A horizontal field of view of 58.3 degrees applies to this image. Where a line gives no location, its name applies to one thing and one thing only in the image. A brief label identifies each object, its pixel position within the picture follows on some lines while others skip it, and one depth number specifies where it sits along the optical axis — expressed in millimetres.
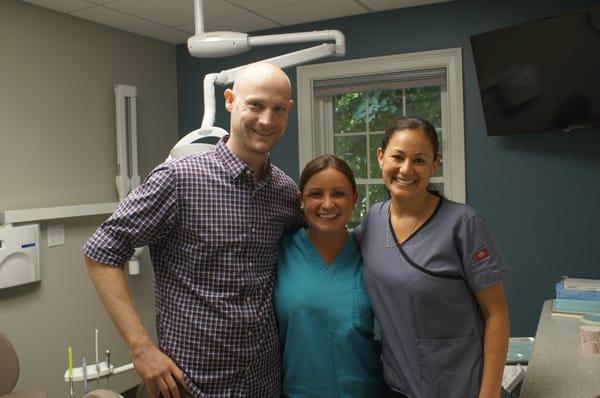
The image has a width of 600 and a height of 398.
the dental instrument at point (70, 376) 2035
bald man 1329
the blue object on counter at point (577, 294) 2291
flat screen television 2428
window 3107
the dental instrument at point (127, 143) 3320
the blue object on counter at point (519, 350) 1914
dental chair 2197
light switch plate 2984
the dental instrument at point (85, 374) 2033
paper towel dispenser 2650
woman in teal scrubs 1389
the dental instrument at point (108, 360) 2172
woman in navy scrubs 1251
